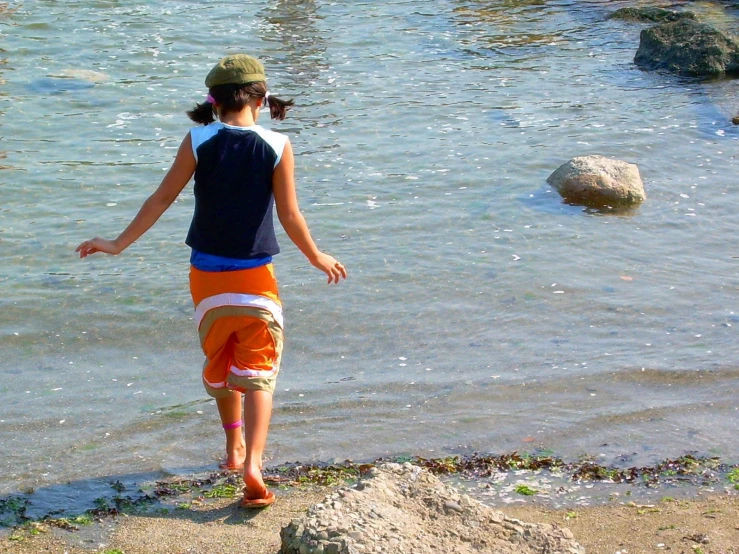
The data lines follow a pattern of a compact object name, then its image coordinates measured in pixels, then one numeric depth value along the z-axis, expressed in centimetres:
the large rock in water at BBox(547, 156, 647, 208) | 883
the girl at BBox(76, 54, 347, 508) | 392
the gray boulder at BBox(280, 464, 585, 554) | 320
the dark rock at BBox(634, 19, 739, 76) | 1391
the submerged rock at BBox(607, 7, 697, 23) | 1698
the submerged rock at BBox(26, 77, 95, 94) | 1216
